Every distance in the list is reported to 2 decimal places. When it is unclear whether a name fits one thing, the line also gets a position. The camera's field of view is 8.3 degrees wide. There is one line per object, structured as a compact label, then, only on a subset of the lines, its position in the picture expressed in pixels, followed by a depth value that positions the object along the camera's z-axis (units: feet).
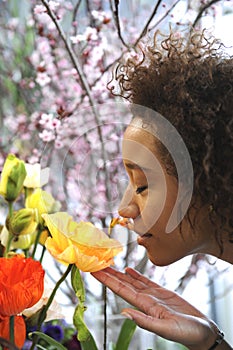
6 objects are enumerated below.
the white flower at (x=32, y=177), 5.93
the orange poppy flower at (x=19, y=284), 5.34
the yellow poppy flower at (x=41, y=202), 5.60
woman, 5.25
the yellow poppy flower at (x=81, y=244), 5.49
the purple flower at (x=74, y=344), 6.00
